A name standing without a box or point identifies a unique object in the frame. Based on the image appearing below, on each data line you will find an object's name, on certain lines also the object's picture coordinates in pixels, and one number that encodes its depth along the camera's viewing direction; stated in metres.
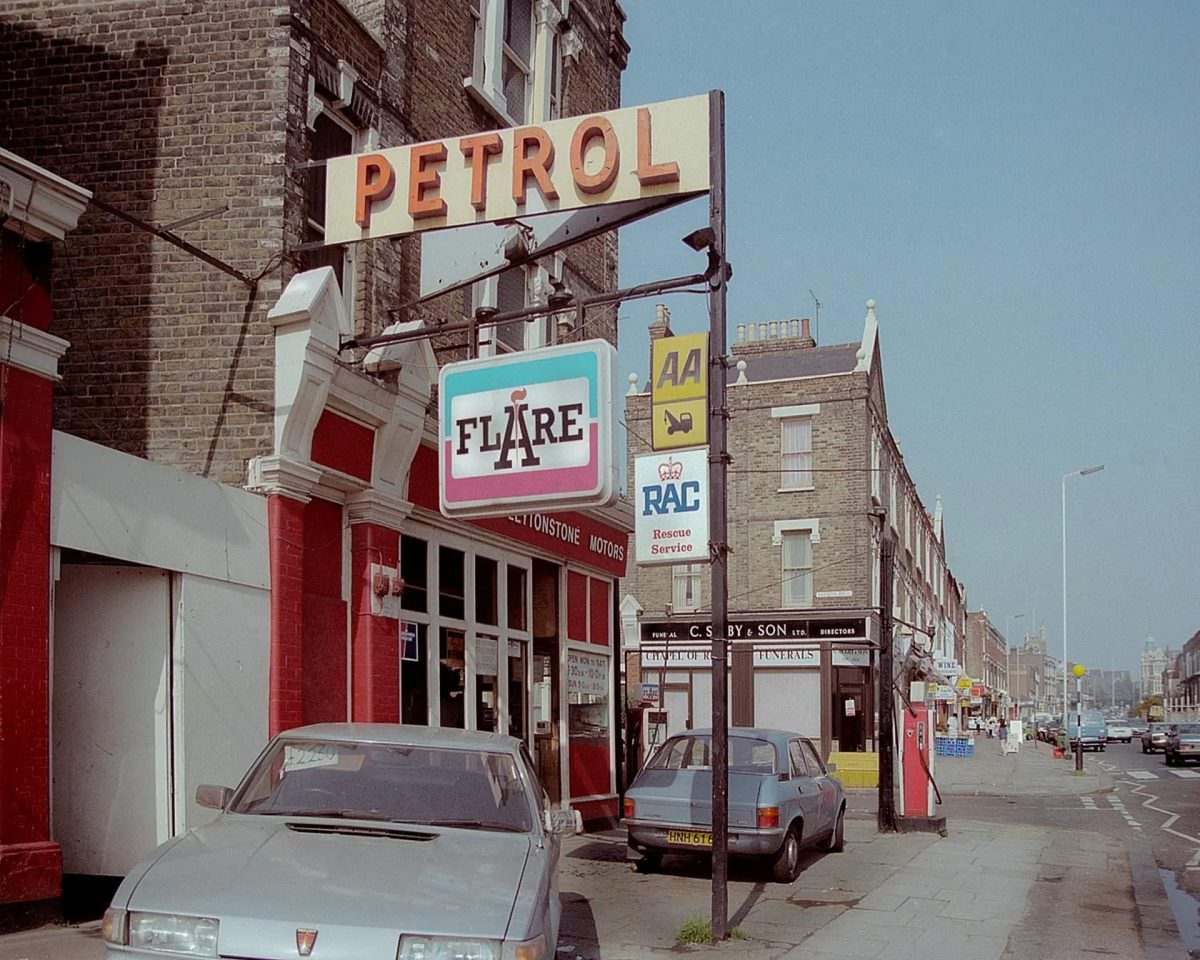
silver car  5.40
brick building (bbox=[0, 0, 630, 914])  10.47
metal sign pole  10.37
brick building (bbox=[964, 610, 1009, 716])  100.06
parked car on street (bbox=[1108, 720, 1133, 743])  72.25
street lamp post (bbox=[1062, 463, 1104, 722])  50.34
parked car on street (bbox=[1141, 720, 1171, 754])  56.47
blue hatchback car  13.59
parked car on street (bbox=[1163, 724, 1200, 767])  44.62
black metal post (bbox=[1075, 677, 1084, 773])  38.29
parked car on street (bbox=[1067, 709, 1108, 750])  60.94
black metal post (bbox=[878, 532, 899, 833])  19.34
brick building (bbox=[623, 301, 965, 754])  40.50
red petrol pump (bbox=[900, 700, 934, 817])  20.11
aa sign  11.54
